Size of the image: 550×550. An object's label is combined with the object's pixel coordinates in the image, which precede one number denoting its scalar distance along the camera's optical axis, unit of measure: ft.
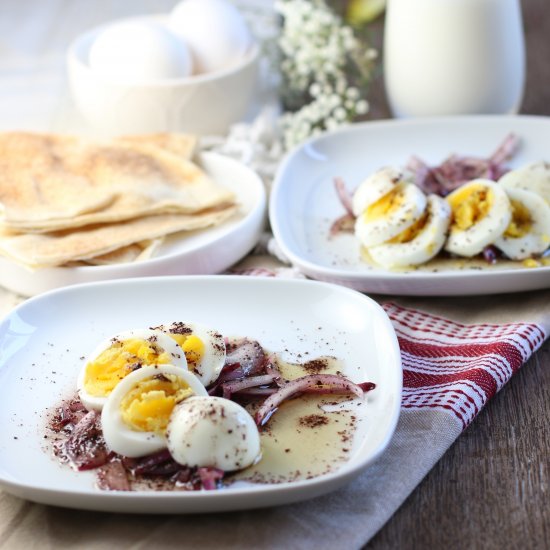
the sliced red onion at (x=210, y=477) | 5.45
